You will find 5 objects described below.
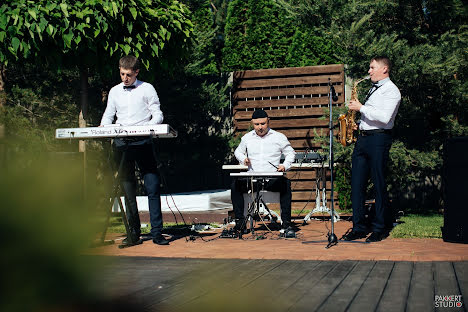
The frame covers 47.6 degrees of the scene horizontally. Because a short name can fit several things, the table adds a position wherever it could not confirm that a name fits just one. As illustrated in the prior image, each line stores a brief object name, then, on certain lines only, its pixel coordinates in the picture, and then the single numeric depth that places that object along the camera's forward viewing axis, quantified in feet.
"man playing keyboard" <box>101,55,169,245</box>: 16.79
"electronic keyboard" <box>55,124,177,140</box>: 15.24
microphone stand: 15.64
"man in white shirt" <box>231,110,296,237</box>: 19.35
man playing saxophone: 16.51
